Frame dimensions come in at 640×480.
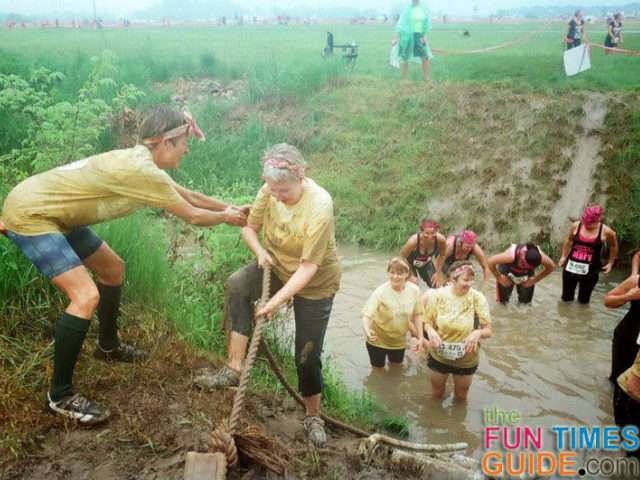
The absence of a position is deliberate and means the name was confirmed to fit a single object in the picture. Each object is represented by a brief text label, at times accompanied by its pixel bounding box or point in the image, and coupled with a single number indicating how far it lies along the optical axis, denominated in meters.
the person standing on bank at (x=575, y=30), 17.72
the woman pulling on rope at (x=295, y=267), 3.98
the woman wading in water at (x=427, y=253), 7.95
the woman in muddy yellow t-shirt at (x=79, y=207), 3.54
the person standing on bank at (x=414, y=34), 15.69
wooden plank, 3.20
